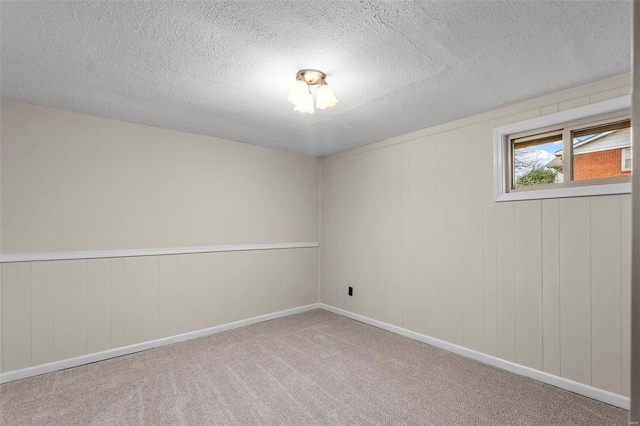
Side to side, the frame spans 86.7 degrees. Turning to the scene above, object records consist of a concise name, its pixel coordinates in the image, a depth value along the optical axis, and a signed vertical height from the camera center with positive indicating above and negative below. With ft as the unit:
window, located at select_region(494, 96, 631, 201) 7.91 +1.49
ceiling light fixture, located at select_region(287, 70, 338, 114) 7.30 +2.60
